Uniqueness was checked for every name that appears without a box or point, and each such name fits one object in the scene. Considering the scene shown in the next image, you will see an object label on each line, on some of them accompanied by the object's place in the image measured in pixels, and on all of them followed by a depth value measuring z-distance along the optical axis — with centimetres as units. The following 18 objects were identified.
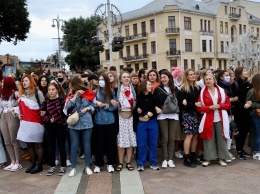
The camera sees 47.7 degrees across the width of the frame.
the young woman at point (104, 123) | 573
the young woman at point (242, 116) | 641
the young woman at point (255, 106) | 609
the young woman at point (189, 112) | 594
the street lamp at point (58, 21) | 2596
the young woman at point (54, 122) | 571
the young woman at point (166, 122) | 588
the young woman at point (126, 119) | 577
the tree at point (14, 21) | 2838
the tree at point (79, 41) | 5097
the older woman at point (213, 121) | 588
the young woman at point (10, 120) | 621
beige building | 4412
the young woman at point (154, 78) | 611
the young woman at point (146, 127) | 574
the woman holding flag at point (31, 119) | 589
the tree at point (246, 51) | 4141
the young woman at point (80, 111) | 557
